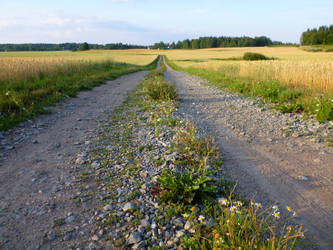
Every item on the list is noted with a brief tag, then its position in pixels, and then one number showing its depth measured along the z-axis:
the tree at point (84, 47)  121.29
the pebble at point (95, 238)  2.67
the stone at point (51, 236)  2.68
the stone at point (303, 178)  3.96
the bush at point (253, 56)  50.47
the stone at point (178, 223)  2.81
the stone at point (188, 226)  2.71
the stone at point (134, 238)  2.61
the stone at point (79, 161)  4.61
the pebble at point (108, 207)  3.19
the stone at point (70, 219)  2.95
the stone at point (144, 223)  2.85
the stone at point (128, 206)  3.14
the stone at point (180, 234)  2.63
